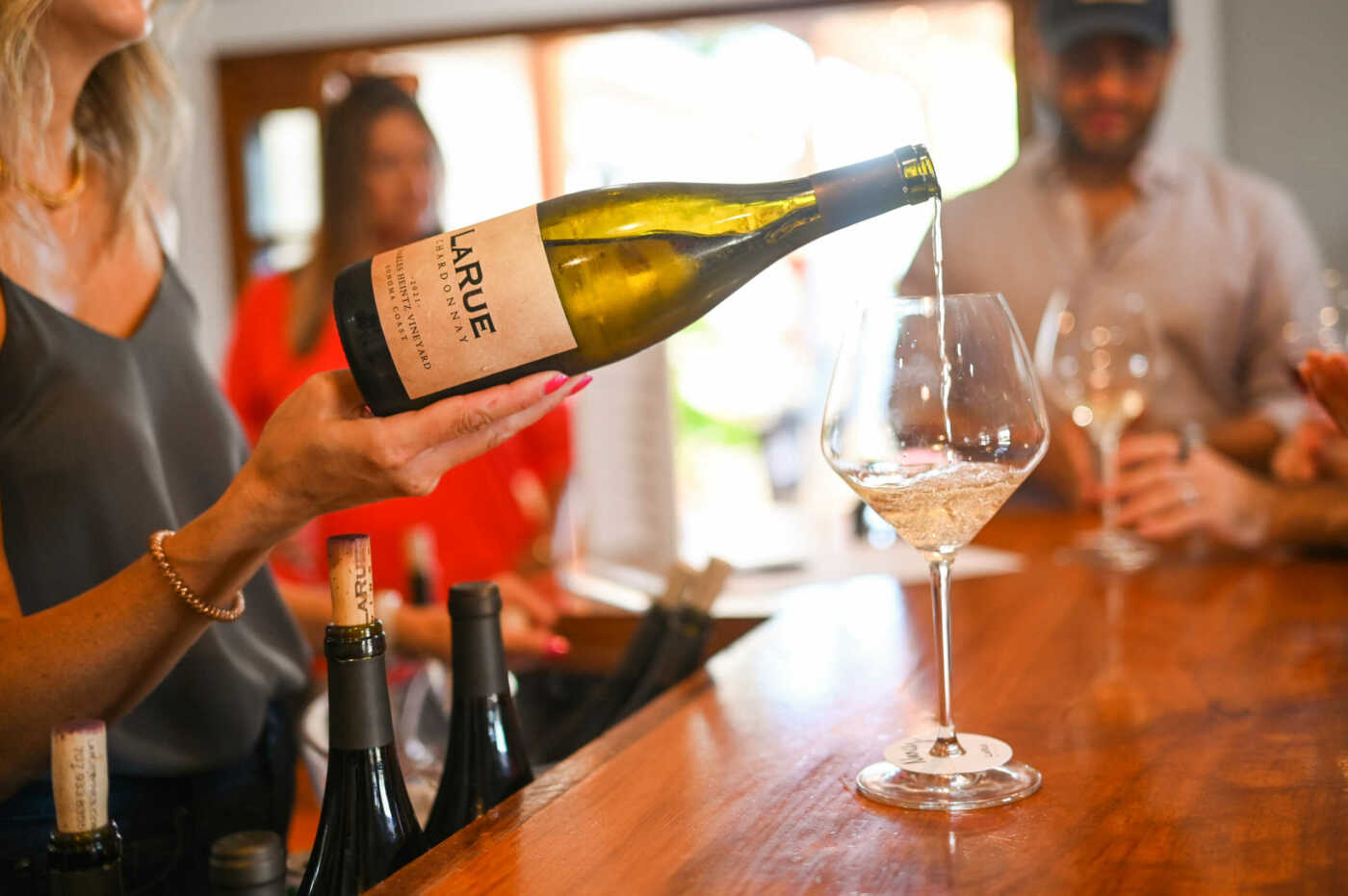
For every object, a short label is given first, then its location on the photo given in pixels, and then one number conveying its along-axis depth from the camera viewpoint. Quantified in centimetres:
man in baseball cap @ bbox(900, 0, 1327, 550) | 219
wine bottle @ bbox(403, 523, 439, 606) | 152
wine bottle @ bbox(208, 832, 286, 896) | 51
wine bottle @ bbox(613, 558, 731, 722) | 95
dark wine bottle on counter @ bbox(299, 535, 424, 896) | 60
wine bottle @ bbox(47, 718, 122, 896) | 55
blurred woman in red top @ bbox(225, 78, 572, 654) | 226
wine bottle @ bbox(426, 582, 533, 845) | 71
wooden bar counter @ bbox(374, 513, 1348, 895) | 57
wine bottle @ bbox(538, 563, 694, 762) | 96
